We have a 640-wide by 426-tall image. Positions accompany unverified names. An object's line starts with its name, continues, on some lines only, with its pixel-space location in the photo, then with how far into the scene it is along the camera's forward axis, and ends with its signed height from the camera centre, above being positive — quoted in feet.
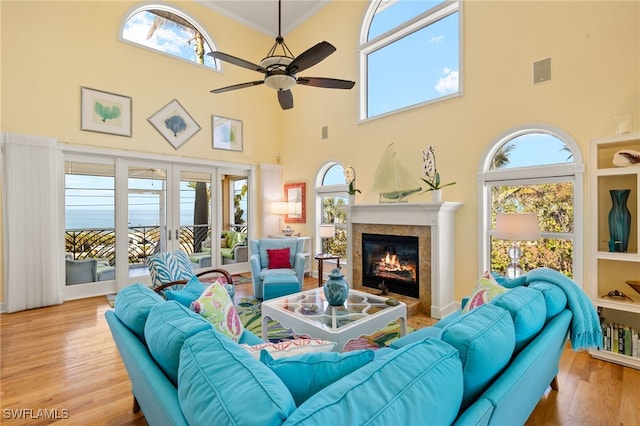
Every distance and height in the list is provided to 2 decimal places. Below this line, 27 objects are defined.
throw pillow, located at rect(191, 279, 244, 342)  6.21 -2.04
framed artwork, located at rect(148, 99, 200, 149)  17.61 +5.28
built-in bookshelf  8.64 -1.61
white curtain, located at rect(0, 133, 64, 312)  13.17 -0.36
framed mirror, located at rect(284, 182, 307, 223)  21.01 +0.78
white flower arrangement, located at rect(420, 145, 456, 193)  13.10 +1.89
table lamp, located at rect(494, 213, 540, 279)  9.59 -0.60
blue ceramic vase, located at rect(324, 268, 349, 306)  9.14 -2.34
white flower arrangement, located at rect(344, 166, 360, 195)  16.19 +1.82
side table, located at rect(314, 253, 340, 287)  15.66 -2.37
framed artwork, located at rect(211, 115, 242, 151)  19.84 +5.28
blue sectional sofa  2.47 -1.60
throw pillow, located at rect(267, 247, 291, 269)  15.26 -2.34
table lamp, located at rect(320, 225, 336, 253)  16.46 -1.04
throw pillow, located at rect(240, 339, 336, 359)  4.35 -2.01
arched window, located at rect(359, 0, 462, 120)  14.15 +8.08
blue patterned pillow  10.80 -2.03
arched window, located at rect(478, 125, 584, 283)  10.79 +0.67
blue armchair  14.66 -2.37
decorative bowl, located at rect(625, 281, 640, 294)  8.66 -2.14
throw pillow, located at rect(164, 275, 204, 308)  6.99 -1.94
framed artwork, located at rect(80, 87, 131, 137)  15.28 +5.21
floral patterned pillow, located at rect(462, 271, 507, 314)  6.72 -1.81
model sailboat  14.29 +1.48
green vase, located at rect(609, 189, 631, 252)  8.93 -0.31
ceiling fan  8.94 +4.60
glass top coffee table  7.75 -2.97
